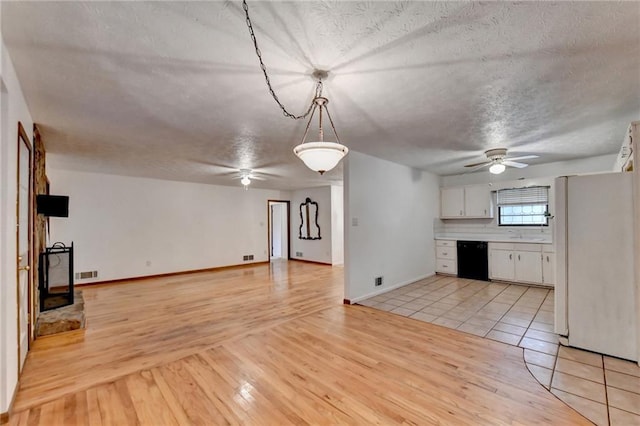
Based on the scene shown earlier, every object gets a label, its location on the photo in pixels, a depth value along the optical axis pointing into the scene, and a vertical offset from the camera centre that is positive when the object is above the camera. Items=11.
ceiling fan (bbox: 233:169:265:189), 5.93 +0.90
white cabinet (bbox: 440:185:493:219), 6.28 +0.26
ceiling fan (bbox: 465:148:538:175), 4.33 +0.82
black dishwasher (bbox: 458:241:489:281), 5.96 -0.99
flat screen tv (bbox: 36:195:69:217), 3.50 +0.14
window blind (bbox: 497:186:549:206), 5.75 +0.37
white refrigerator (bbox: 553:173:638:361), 2.71 -0.51
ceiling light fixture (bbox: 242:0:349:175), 1.99 +0.45
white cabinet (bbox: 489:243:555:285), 5.28 -0.95
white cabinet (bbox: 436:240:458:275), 6.39 -0.97
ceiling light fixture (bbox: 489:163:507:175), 4.32 +0.69
